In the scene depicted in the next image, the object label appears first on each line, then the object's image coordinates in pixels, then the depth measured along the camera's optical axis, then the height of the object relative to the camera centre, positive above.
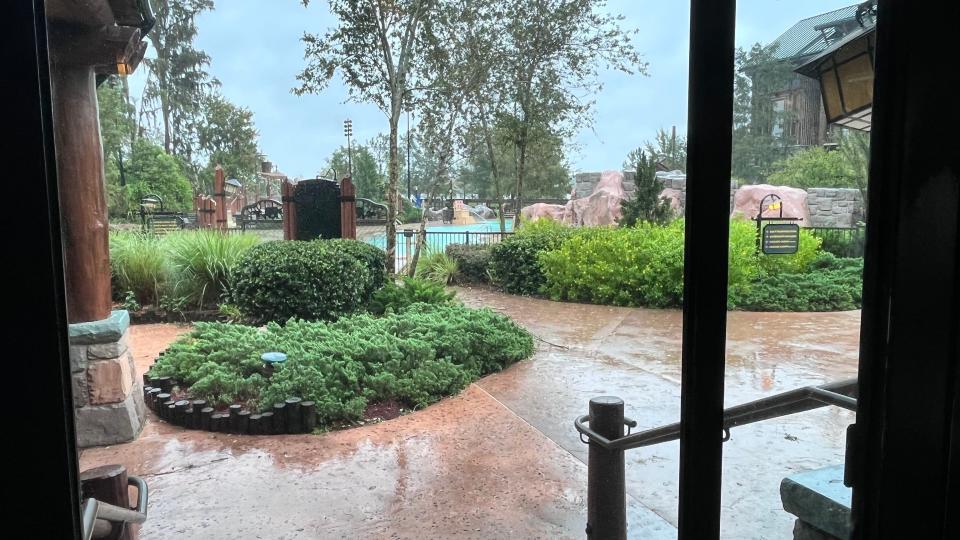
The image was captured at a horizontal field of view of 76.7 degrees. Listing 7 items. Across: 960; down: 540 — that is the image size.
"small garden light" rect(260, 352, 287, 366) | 3.82 -0.86
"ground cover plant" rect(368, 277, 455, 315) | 6.28 -0.80
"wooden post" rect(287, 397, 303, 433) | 3.36 -1.09
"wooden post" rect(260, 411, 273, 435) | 3.33 -1.11
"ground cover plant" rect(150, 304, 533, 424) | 3.65 -0.95
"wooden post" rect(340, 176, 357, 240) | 7.41 +0.14
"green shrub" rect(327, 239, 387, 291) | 6.38 -0.39
